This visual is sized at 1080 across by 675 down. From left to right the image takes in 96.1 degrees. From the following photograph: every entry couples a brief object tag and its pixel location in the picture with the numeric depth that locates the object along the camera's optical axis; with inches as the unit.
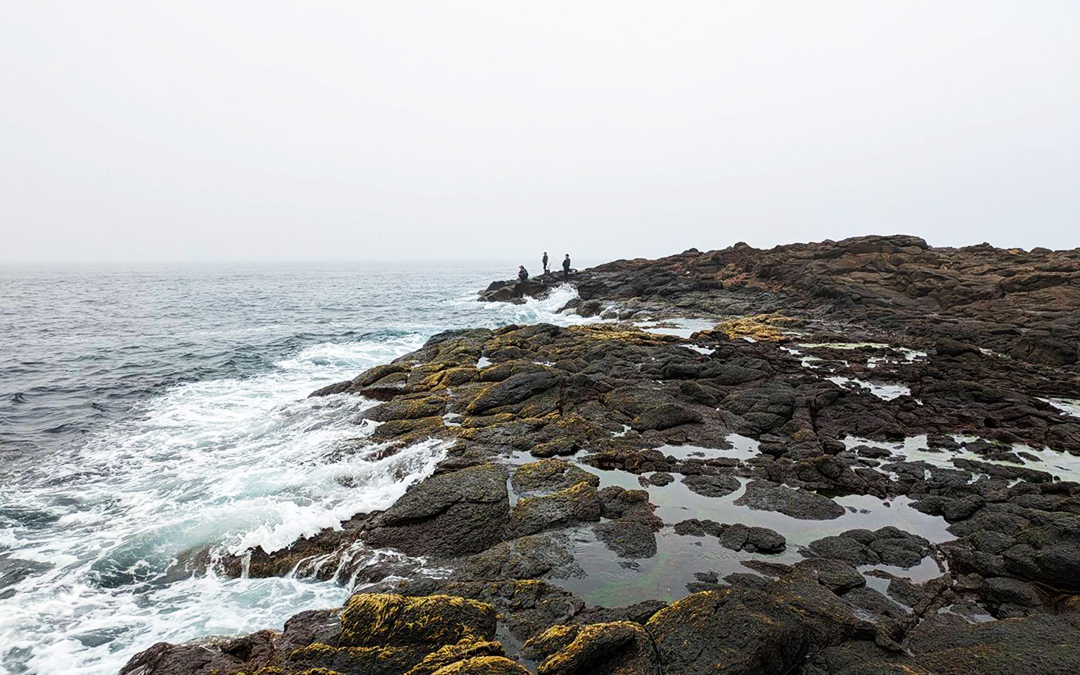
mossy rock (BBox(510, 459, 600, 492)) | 473.4
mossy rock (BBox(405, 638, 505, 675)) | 233.3
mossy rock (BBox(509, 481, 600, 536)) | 408.2
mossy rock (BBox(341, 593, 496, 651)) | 256.6
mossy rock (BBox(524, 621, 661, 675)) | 231.9
